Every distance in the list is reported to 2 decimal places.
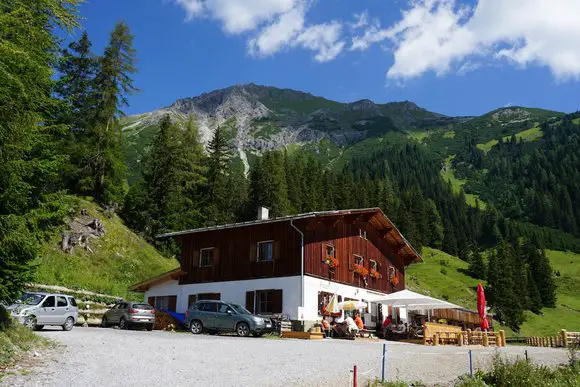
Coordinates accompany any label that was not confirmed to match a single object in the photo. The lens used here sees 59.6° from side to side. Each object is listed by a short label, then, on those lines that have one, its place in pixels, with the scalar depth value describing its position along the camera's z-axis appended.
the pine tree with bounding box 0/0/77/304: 11.33
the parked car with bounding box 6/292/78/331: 20.84
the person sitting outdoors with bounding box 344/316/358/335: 27.50
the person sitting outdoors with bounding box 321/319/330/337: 27.48
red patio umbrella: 29.84
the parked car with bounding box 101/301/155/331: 27.52
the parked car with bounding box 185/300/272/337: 24.86
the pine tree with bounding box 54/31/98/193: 42.06
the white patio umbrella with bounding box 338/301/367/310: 28.98
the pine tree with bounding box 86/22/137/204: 44.00
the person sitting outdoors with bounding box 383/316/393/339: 30.05
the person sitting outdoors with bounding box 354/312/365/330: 28.46
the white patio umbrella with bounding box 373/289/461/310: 30.12
